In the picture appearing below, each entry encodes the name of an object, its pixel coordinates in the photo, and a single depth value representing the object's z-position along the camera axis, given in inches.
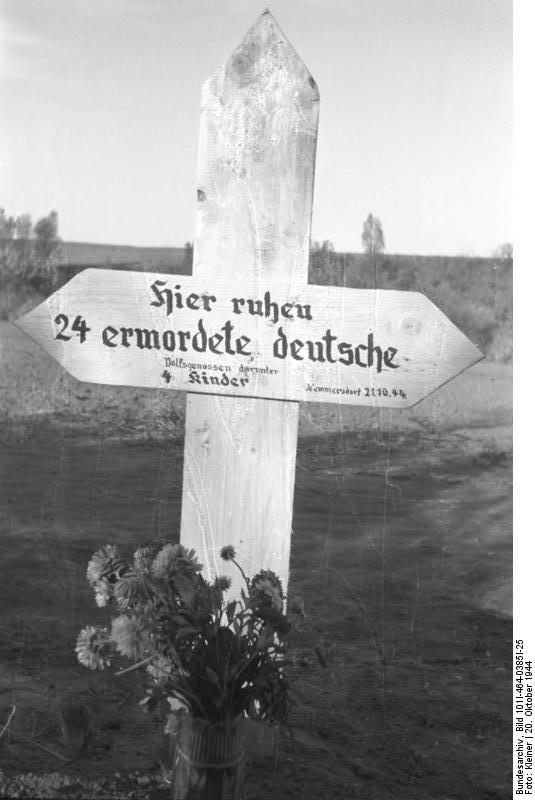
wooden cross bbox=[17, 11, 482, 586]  78.5
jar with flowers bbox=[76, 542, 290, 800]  67.1
